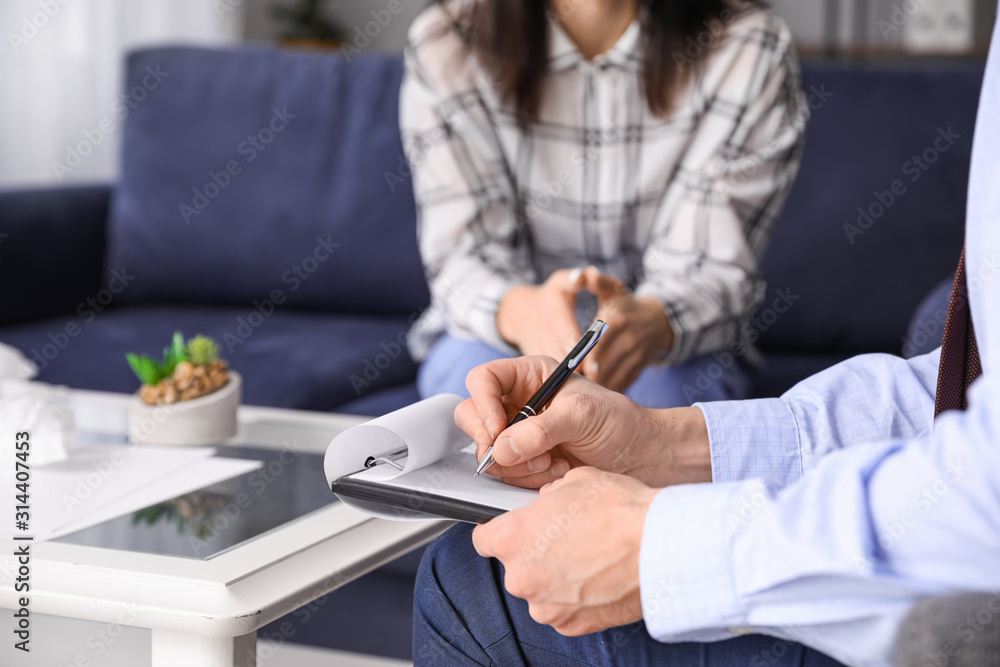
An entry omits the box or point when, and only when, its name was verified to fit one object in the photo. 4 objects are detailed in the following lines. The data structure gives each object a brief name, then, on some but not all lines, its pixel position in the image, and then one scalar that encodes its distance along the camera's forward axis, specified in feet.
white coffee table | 7.07
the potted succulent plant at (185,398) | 8.33
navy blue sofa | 10.62
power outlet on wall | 19.53
